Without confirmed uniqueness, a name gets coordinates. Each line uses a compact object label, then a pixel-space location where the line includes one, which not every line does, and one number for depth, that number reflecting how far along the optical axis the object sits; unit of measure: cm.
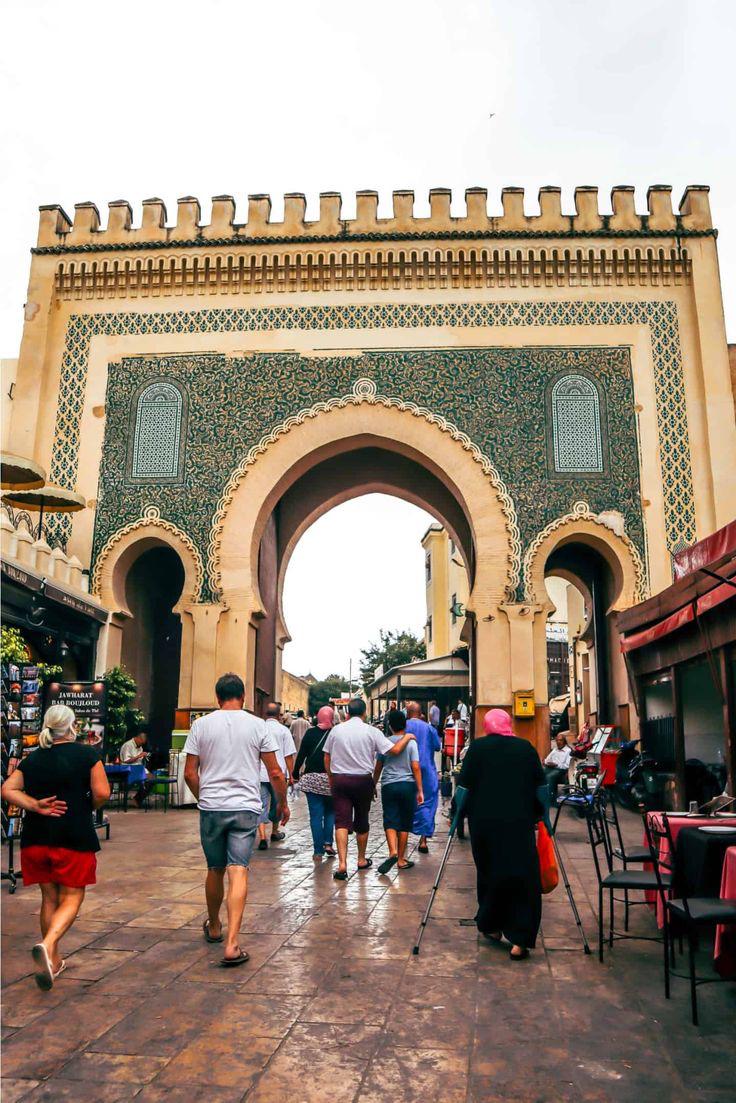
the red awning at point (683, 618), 728
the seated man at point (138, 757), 1296
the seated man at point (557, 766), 1184
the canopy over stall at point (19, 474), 1089
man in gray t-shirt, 763
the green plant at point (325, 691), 5995
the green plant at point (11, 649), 867
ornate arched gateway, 1428
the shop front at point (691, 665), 744
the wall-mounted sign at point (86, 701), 1074
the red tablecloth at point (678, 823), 501
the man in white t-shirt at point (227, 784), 479
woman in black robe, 496
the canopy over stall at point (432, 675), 1730
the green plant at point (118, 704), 1382
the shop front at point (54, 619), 1155
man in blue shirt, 895
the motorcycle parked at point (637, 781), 1155
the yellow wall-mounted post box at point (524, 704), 1352
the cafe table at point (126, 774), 1175
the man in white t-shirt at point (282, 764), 820
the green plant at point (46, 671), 973
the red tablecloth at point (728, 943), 421
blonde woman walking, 436
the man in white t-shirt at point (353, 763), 746
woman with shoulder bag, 806
